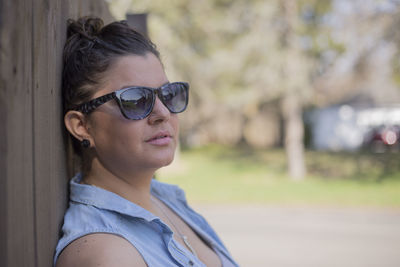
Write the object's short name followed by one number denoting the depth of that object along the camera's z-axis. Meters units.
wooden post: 1.27
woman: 1.45
